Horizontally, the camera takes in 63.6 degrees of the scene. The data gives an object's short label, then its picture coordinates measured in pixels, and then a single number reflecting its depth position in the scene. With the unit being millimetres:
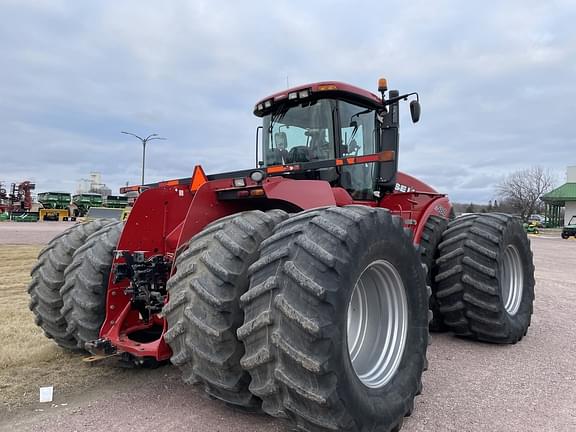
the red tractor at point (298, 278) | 2674
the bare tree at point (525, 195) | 64125
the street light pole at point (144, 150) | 32375
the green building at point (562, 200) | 49031
